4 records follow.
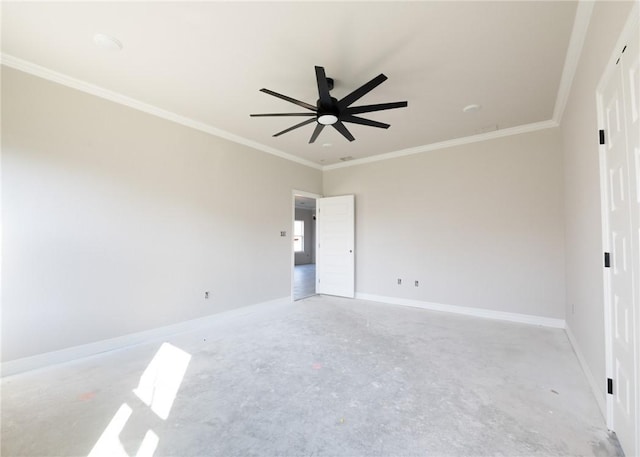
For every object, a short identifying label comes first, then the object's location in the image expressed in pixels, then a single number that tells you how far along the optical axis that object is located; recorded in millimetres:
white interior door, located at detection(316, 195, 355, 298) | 5633
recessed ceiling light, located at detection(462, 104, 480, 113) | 3393
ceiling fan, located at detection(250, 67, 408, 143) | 2121
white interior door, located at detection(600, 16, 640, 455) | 1335
